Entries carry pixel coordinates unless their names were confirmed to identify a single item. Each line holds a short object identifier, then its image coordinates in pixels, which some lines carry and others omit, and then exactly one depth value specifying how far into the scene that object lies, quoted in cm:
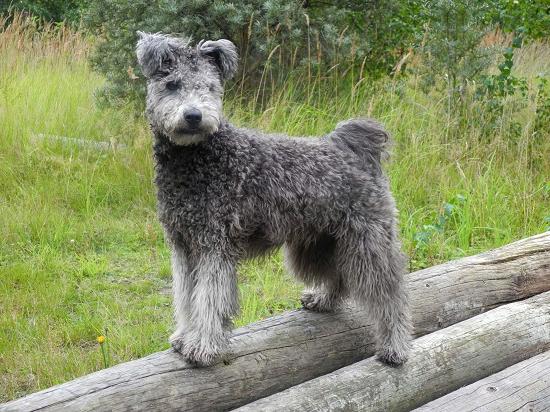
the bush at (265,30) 732
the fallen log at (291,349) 323
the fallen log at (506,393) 362
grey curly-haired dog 342
